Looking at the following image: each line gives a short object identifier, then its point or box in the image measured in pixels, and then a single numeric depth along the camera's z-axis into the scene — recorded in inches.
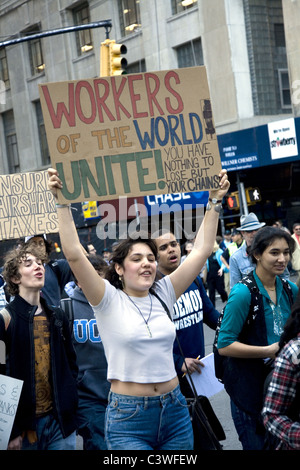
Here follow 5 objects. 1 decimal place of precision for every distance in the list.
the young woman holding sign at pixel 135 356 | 156.5
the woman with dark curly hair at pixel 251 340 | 179.5
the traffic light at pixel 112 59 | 523.5
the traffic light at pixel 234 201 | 925.2
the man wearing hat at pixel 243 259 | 316.3
